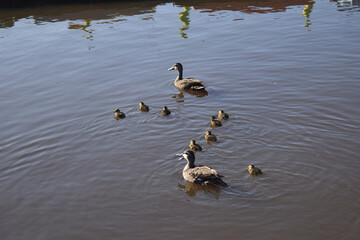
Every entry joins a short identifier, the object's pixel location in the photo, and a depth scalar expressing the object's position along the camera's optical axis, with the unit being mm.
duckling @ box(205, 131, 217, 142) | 10359
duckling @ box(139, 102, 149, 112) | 12305
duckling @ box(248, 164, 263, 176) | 8844
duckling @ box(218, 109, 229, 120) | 11352
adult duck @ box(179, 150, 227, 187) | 8633
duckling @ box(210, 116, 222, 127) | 11086
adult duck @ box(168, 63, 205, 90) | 13703
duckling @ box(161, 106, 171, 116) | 12037
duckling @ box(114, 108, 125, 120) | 12014
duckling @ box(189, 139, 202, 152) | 10039
